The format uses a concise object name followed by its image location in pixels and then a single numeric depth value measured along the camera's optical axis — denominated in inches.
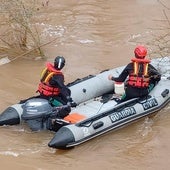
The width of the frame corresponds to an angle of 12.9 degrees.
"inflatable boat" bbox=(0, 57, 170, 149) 450.0
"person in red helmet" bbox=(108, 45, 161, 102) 485.8
